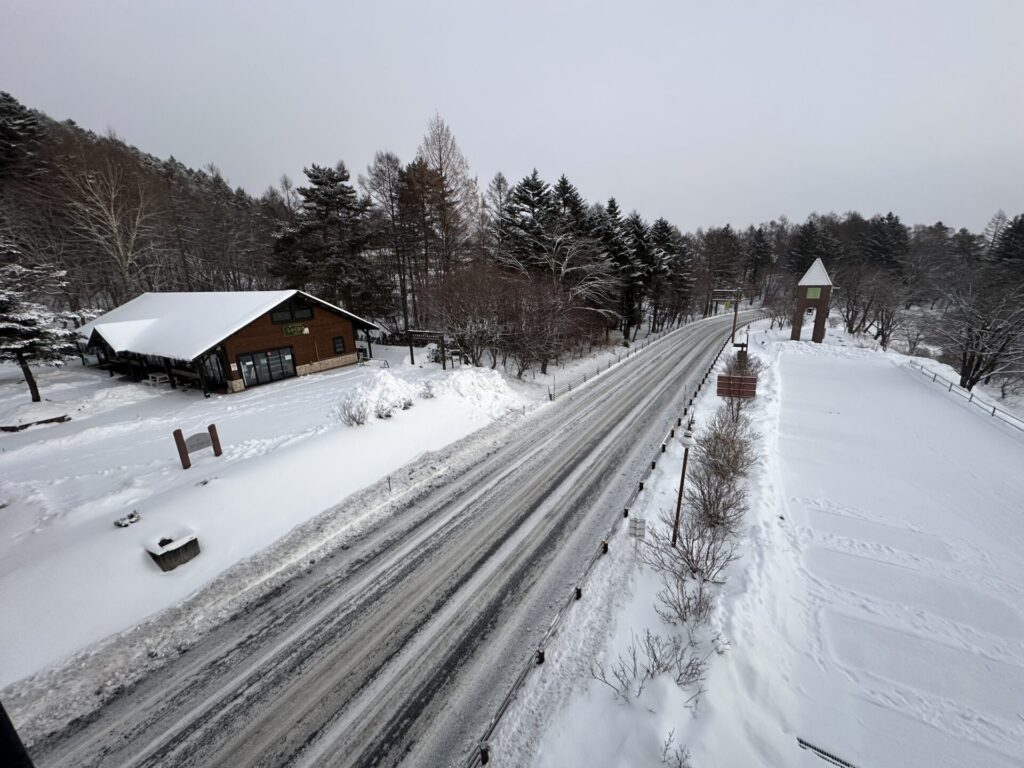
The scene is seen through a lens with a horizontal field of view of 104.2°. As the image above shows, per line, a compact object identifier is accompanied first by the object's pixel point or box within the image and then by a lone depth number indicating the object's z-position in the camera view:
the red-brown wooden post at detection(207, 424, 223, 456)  13.70
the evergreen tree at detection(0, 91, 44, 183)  32.33
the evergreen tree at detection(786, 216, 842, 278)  66.94
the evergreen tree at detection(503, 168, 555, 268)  30.05
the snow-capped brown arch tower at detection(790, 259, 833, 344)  38.22
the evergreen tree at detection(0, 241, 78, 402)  19.64
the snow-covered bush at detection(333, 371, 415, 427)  15.23
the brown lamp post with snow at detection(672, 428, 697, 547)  9.06
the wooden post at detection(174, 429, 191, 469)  12.84
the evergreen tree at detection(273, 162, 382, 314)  31.17
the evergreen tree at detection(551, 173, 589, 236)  32.97
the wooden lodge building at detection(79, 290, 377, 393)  23.91
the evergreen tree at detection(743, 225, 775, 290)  79.31
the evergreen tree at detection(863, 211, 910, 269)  65.81
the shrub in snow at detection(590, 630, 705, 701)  6.68
